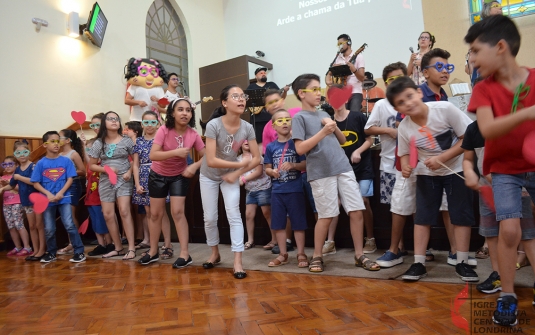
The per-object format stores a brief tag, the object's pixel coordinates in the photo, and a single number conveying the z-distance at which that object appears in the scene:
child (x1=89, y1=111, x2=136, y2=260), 3.49
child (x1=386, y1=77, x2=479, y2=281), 2.10
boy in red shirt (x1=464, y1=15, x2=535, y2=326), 1.42
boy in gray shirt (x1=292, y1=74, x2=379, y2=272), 2.51
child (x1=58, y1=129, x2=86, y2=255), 3.93
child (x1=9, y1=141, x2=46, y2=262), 3.81
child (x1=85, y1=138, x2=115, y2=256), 3.84
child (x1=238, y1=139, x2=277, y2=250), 3.32
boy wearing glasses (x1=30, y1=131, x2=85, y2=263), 3.57
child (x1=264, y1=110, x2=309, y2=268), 2.74
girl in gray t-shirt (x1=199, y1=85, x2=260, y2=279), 2.58
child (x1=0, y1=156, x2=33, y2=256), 4.18
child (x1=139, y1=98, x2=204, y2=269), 2.89
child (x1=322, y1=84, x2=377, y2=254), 3.01
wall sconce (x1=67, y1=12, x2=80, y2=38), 5.91
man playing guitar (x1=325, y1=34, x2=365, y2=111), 4.66
